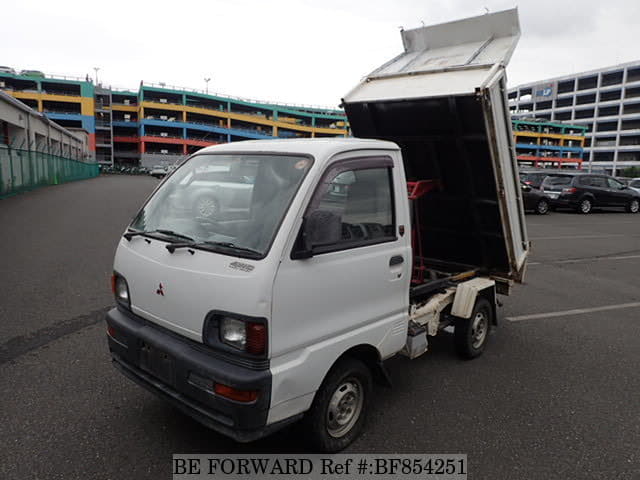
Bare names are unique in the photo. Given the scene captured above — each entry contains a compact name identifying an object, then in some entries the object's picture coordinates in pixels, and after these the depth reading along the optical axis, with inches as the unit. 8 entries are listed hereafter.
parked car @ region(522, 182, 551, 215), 747.4
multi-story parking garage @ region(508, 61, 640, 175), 3501.5
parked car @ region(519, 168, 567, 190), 812.9
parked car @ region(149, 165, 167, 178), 2044.0
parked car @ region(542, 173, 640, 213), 801.6
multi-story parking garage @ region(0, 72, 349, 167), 2866.6
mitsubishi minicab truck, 98.6
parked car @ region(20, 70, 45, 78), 2910.9
